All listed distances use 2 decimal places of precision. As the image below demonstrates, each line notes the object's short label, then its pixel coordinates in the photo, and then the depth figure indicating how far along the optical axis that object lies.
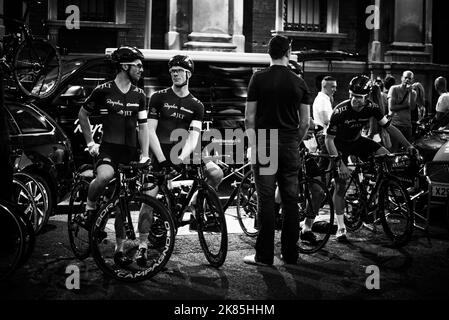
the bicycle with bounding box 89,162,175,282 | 5.84
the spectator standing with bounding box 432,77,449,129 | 12.97
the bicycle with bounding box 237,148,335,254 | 7.31
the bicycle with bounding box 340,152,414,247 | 7.51
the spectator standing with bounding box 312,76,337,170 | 10.60
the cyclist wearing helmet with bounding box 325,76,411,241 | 7.85
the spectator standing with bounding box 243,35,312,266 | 6.49
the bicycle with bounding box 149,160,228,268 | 6.45
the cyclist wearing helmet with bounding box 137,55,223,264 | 6.86
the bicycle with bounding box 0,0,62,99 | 9.63
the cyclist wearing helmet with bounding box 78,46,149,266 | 6.43
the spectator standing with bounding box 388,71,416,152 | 12.81
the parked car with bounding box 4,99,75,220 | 8.12
